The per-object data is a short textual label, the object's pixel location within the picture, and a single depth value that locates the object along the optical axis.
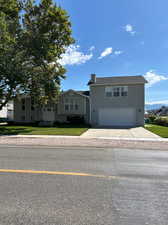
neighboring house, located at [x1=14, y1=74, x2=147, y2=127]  21.72
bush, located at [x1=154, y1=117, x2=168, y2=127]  21.54
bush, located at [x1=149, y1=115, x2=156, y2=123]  28.42
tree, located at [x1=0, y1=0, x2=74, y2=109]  14.40
